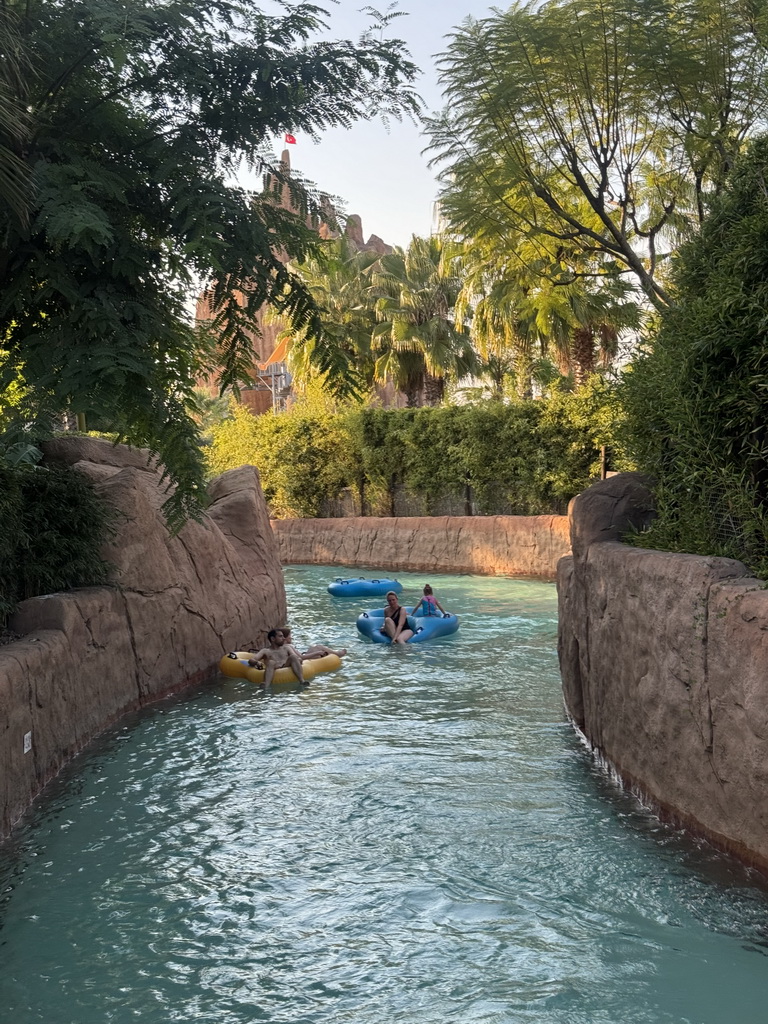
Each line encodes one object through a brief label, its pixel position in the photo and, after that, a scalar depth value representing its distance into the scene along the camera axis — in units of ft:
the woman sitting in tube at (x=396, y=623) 47.83
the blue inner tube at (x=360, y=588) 66.23
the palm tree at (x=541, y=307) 59.31
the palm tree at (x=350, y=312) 123.03
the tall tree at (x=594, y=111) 47.24
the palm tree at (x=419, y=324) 116.26
